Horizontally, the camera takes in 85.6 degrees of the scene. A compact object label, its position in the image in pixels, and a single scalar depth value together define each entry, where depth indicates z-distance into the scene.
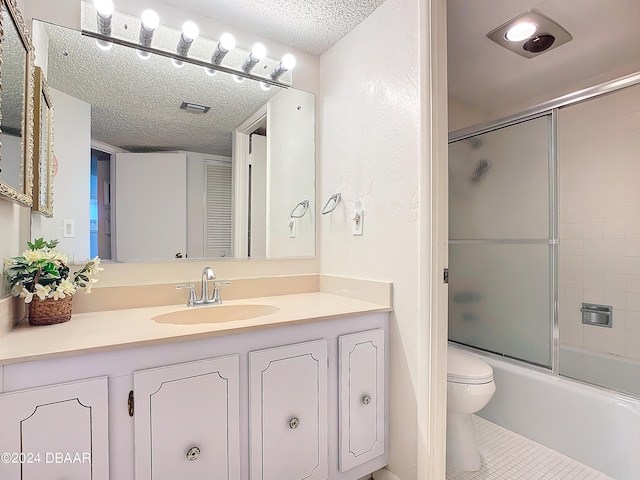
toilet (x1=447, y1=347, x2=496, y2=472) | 1.62
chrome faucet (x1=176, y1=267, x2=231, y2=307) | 1.53
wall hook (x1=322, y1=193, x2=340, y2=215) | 1.87
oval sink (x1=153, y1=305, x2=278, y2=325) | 1.43
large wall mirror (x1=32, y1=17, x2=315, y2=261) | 1.41
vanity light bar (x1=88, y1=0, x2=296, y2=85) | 1.45
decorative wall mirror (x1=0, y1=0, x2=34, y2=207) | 0.98
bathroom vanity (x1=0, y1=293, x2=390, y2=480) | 0.88
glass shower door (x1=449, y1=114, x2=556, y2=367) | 2.20
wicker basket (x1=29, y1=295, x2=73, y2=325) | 1.13
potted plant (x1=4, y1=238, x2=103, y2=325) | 1.09
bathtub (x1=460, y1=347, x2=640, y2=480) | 1.59
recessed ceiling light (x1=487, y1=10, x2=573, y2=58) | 1.74
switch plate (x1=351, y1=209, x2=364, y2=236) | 1.70
